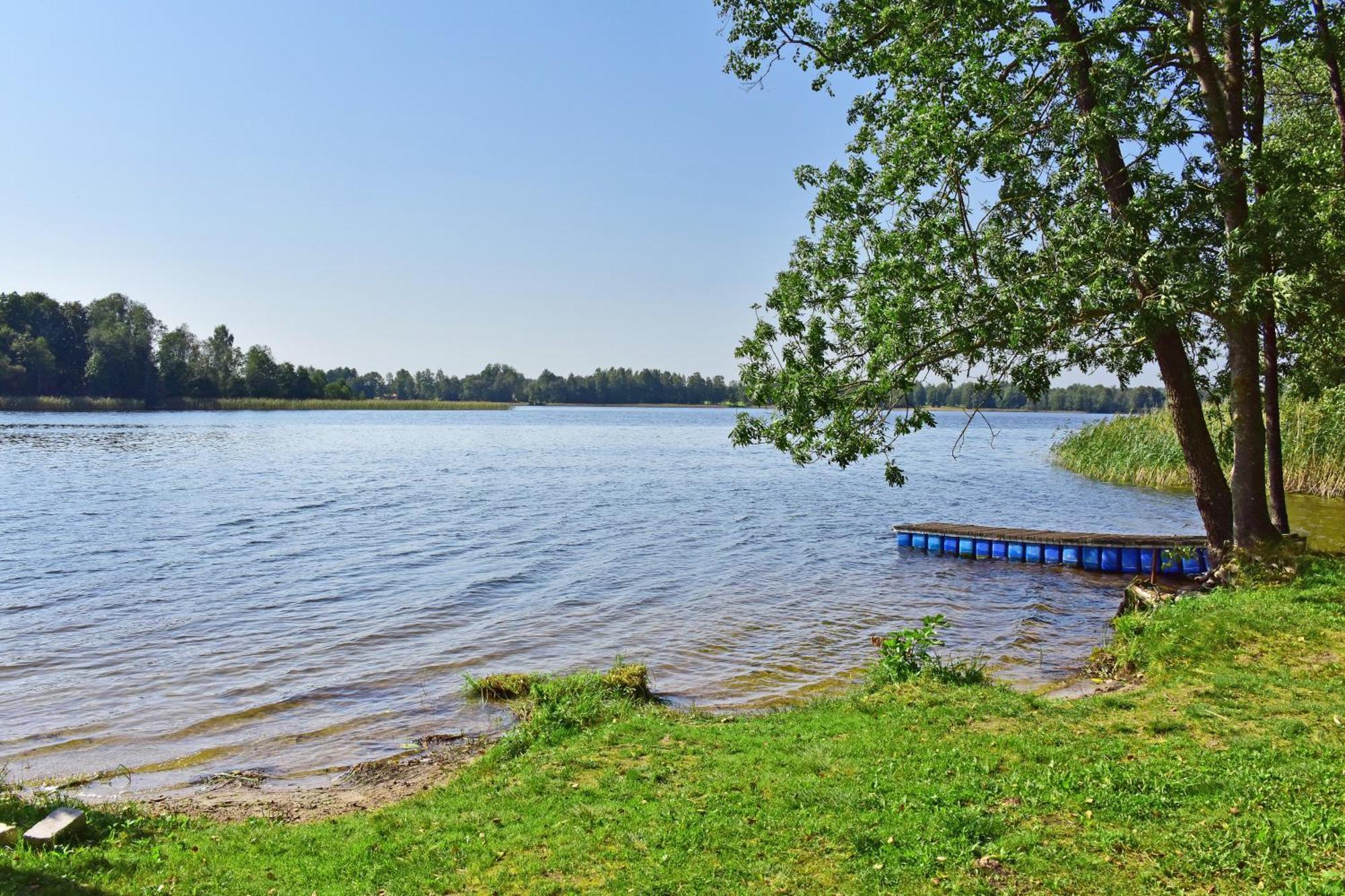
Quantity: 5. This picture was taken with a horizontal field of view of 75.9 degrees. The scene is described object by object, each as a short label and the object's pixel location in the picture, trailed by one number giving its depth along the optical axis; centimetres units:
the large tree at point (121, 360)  12094
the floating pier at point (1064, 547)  1997
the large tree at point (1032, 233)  1116
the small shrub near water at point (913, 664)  1019
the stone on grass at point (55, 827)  622
